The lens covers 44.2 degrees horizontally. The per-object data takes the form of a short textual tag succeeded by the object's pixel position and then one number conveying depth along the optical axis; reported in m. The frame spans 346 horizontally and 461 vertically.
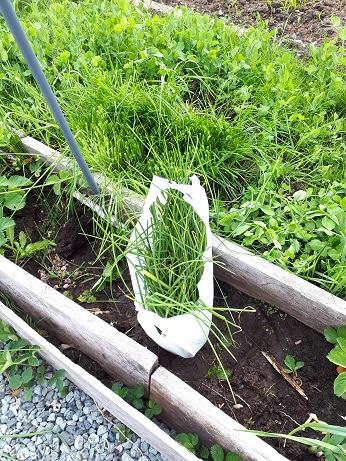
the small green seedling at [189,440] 1.27
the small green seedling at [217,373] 1.42
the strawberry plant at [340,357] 1.24
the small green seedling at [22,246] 1.70
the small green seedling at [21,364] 1.51
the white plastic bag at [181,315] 1.29
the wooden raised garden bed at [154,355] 1.21
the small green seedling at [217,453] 1.21
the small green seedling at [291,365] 1.41
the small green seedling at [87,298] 1.61
